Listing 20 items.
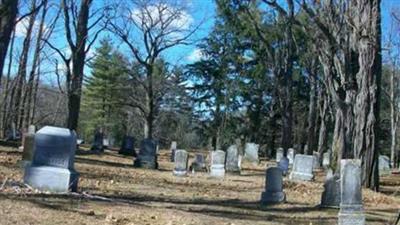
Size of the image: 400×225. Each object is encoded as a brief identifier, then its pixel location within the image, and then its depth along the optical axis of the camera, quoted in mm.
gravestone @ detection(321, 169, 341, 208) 11781
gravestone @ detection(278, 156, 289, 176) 25031
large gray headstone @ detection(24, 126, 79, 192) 9969
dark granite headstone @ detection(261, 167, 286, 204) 12453
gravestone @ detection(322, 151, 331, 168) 38422
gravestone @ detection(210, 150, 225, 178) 20422
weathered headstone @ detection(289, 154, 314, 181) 21641
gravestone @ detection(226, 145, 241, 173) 23125
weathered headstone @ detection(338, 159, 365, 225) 9039
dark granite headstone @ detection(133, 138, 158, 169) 21969
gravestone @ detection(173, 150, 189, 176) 19188
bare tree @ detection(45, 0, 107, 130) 25516
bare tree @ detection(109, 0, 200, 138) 35125
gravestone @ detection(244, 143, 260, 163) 34500
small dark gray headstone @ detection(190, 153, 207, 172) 23120
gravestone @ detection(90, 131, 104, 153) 29562
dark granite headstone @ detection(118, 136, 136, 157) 29688
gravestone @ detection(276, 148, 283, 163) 34750
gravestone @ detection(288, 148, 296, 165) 34038
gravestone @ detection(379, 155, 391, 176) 36312
